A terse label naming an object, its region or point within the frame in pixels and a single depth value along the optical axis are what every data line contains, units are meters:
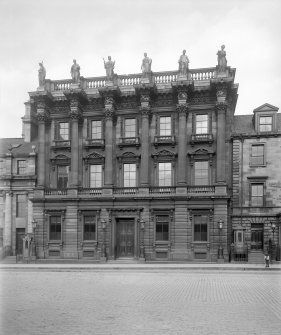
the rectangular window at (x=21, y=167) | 45.34
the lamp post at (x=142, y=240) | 37.80
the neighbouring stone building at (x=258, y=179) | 39.31
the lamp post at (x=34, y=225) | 39.47
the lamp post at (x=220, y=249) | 36.25
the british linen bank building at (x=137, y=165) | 37.72
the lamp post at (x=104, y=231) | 38.38
